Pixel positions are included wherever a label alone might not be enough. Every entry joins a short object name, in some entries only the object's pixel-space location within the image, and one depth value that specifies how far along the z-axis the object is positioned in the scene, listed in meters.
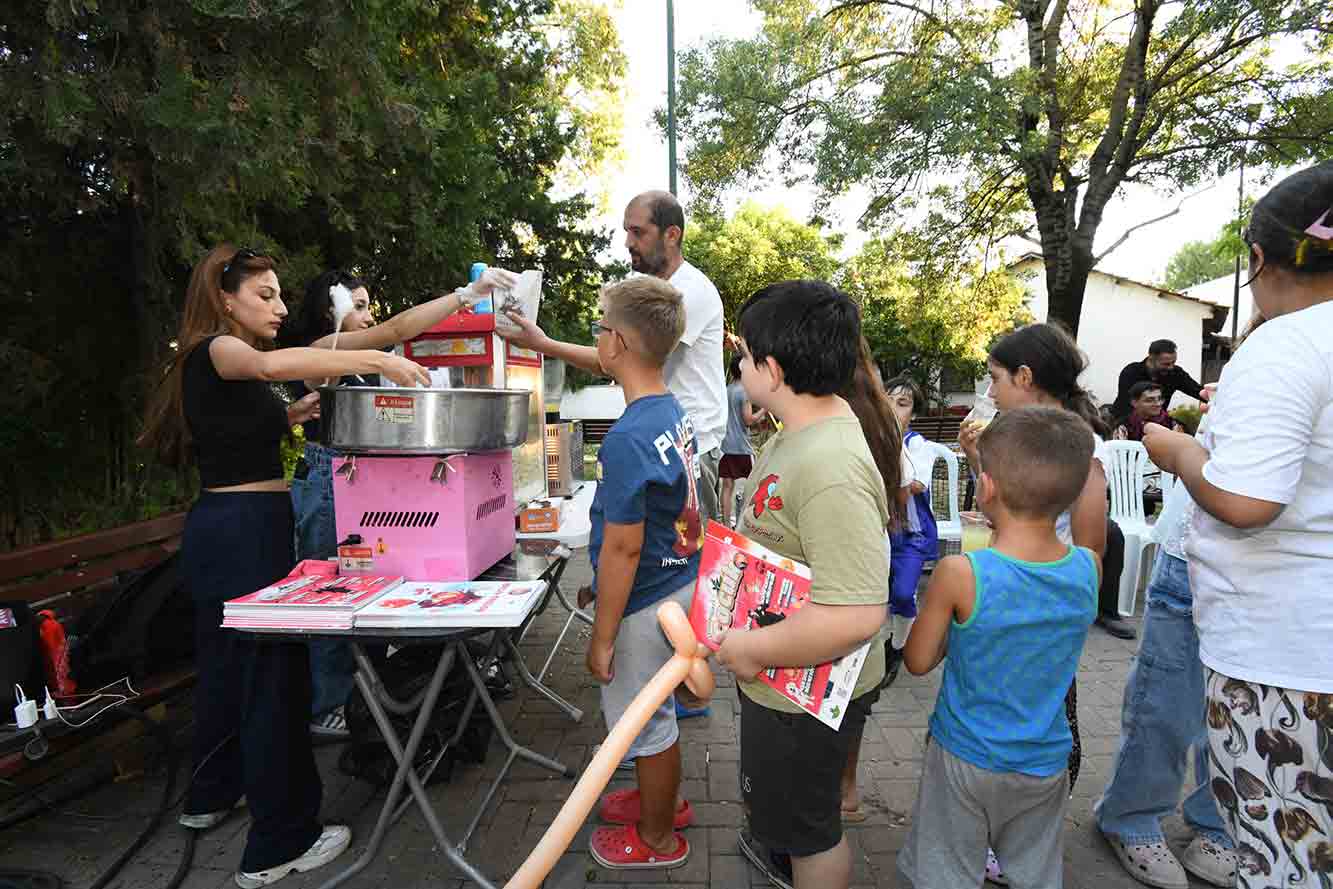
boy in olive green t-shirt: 1.44
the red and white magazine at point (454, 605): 2.06
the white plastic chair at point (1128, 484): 5.21
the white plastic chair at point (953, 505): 4.91
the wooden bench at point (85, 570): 3.02
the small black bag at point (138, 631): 2.90
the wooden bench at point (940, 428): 13.94
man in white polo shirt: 2.99
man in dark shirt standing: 6.04
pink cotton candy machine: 2.22
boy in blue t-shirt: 2.04
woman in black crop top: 2.29
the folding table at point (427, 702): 2.06
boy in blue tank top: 1.71
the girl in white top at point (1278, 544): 1.38
